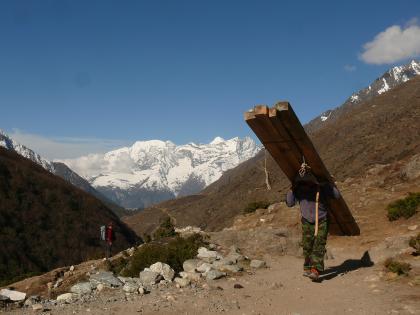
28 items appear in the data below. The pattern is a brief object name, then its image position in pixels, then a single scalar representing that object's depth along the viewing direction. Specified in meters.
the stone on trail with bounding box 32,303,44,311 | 7.89
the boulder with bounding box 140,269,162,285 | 10.16
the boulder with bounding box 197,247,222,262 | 12.79
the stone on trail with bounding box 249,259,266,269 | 12.25
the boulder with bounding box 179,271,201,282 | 10.39
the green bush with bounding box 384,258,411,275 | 10.01
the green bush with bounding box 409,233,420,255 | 11.70
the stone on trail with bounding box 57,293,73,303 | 8.74
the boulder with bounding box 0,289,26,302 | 9.55
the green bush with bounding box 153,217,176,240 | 19.86
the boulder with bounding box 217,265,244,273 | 11.34
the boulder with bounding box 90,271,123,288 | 9.97
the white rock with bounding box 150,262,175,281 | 10.59
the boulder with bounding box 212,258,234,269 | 11.54
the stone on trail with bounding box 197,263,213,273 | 11.10
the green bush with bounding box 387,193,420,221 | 16.82
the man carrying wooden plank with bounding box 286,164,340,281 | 10.45
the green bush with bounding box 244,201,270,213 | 26.55
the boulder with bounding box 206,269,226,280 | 10.44
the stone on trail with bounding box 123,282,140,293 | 9.30
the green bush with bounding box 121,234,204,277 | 12.55
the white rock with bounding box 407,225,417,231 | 15.43
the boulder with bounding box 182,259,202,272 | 11.64
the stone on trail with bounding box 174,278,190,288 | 9.85
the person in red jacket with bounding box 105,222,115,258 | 24.29
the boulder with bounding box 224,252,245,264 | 12.43
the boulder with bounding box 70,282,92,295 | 9.46
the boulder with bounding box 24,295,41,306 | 8.92
